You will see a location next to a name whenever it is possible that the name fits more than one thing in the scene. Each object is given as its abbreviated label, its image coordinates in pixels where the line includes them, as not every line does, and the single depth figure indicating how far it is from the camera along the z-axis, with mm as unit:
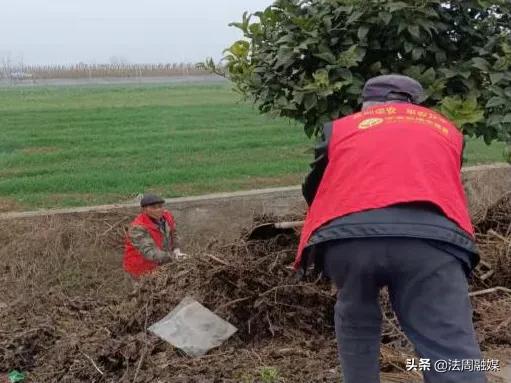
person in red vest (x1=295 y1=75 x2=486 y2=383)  2867
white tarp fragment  4336
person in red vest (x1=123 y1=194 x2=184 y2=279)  6777
